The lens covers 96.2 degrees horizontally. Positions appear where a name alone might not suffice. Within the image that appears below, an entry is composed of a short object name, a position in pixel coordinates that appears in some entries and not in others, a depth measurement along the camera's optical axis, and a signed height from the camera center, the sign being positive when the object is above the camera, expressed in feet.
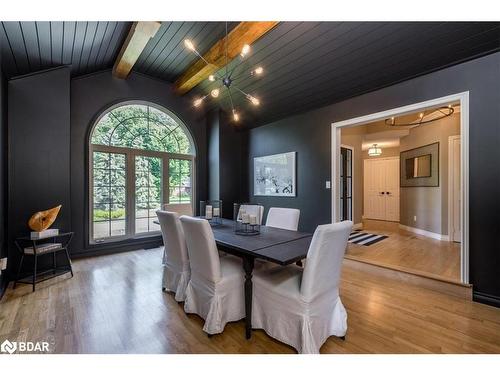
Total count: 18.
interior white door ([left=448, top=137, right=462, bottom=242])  13.93 +0.03
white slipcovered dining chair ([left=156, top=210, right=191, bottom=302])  6.96 -2.23
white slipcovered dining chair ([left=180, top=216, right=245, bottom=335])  5.58 -2.59
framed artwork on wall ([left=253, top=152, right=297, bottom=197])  13.56 +0.75
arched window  12.51 +1.16
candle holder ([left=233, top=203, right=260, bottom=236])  7.07 -1.22
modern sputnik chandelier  6.04 +5.58
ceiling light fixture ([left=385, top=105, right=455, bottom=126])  13.88 +4.67
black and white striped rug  13.67 -3.38
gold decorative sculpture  8.54 -1.27
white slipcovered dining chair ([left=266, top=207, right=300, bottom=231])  8.48 -1.24
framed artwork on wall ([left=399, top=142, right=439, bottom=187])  15.23 +1.50
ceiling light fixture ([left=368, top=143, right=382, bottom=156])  19.98 +3.19
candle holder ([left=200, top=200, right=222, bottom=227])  9.38 -1.14
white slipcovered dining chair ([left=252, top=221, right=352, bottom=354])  4.70 -2.59
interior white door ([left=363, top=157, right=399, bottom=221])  22.42 -0.25
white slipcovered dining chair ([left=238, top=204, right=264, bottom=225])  8.79 -0.93
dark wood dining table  5.07 -1.52
